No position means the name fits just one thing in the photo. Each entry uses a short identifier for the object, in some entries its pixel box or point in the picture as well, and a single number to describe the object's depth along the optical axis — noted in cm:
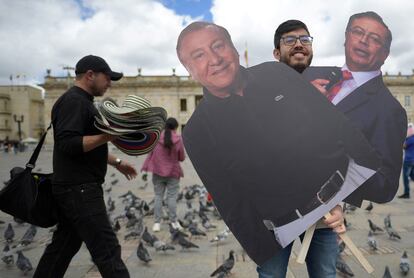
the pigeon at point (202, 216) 622
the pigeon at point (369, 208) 708
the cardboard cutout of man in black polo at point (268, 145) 216
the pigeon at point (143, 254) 439
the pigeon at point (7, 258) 430
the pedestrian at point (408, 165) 836
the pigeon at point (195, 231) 551
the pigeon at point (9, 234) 529
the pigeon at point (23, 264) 412
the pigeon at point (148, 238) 498
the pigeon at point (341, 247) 410
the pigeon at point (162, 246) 479
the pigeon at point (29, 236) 514
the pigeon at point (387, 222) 529
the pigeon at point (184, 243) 486
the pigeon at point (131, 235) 554
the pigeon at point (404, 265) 387
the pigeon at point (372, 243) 468
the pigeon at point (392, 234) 511
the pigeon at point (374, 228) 530
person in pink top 598
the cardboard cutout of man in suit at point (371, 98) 225
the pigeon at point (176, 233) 505
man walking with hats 258
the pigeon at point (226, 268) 380
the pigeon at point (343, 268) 379
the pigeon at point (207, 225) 610
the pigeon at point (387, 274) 334
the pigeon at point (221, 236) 527
